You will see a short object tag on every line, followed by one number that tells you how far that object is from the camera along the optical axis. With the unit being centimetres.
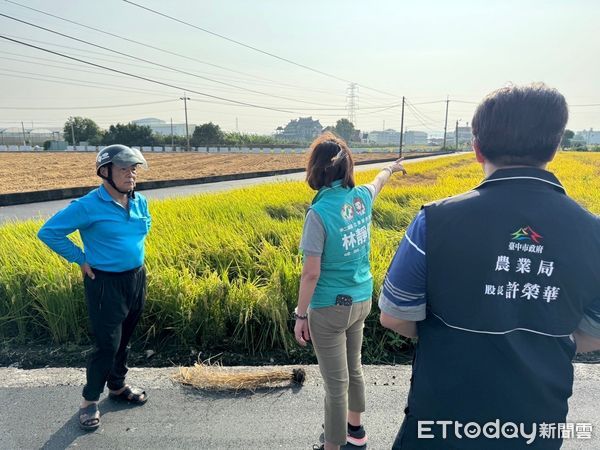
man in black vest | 103
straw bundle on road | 262
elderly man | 224
